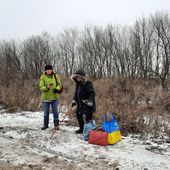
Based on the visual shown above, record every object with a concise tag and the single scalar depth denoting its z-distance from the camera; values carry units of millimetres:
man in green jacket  5434
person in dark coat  4907
